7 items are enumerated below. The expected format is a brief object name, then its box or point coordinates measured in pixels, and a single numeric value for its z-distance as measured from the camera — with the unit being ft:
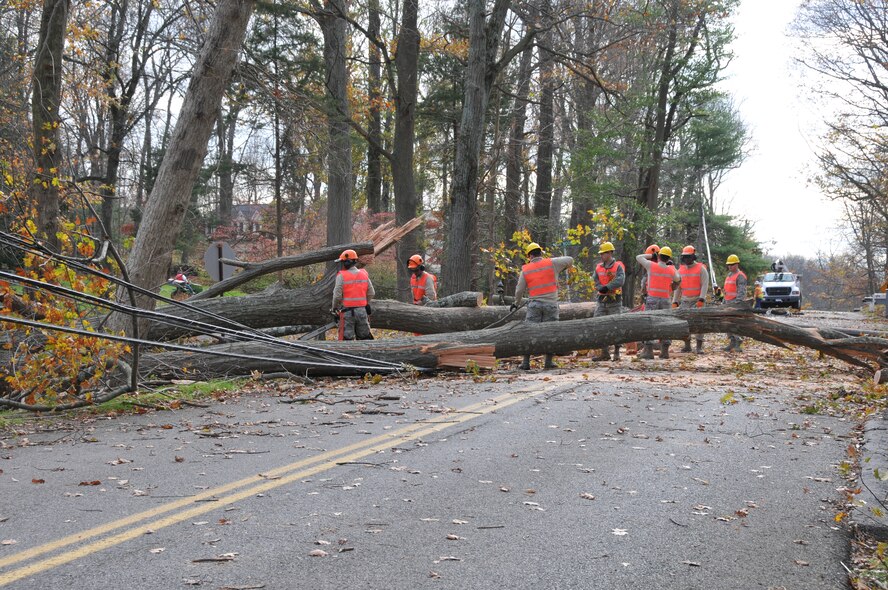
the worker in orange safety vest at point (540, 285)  44.11
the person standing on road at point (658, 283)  53.31
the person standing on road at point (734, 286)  57.16
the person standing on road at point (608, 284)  50.14
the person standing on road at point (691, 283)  55.36
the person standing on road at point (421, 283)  55.31
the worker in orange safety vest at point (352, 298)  42.57
